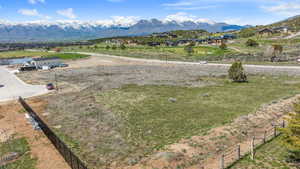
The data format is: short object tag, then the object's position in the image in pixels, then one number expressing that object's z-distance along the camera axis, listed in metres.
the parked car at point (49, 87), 43.81
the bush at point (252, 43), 105.94
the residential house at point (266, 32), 152.80
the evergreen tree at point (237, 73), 44.84
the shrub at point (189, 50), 96.71
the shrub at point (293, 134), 14.43
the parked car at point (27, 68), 72.72
